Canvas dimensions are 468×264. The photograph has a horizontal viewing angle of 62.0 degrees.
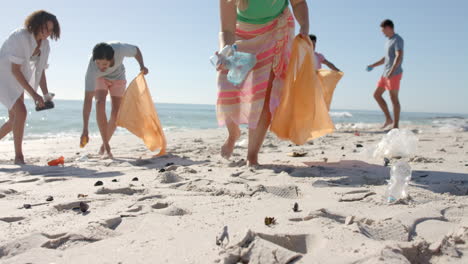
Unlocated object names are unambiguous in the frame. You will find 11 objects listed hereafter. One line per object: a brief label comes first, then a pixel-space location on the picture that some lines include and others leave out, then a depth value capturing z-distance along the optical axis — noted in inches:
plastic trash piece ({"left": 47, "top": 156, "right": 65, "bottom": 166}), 142.5
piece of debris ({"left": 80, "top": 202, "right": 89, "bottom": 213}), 72.5
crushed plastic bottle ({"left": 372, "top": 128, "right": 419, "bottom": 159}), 135.7
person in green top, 115.8
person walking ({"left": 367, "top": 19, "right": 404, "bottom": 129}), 260.2
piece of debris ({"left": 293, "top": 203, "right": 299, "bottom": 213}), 69.7
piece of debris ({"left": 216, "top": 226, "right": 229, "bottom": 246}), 53.7
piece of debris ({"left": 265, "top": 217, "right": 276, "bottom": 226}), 61.7
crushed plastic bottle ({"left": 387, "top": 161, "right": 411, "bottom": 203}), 77.9
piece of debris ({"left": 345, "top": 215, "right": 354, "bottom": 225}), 61.2
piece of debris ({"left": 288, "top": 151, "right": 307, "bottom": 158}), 152.1
